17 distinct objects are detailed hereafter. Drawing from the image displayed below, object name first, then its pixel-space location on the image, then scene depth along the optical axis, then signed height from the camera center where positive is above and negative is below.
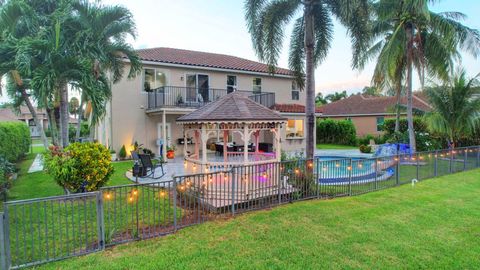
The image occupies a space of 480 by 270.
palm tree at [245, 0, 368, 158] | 10.74 +4.28
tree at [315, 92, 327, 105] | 64.78 +7.67
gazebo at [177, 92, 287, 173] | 8.76 +0.33
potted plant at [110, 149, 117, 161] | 17.11 -1.29
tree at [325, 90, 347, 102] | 68.97 +8.51
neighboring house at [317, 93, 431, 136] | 32.08 +2.35
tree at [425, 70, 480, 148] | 16.02 +1.32
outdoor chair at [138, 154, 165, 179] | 11.21 -1.08
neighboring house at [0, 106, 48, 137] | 47.29 +3.01
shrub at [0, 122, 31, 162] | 12.54 -0.38
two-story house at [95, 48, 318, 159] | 17.81 +2.61
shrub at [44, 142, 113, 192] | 8.01 -0.90
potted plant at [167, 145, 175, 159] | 18.03 -1.25
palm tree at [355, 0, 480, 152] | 15.89 +4.93
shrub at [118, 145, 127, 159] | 17.39 -1.18
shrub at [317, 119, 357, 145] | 30.55 -0.04
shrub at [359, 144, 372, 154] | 22.67 -1.38
